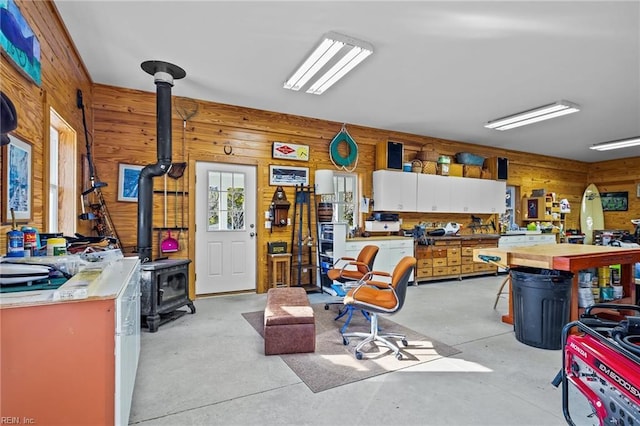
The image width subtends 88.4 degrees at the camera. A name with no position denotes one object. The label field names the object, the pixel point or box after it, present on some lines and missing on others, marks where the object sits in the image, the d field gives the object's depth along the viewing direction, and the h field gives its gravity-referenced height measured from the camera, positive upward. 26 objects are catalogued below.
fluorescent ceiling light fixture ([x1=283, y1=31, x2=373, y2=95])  3.15 +1.67
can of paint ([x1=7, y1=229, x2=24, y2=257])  1.87 -0.16
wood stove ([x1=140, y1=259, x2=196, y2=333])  3.44 -0.83
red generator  1.36 -0.70
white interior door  4.93 -0.19
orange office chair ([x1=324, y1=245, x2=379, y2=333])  4.14 -0.72
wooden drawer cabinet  6.13 -0.82
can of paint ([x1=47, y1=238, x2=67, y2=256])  2.22 -0.22
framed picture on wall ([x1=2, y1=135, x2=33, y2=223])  1.93 +0.22
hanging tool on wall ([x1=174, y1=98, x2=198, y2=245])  4.73 +1.44
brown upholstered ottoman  2.90 -1.03
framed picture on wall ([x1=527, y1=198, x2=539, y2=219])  8.02 +0.20
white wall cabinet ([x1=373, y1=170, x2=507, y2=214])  6.08 +0.46
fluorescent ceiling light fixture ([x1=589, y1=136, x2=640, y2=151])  6.80 +1.57
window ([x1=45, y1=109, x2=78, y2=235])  3.31 +0.40
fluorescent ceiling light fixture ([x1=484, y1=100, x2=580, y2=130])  4.85 +1.62
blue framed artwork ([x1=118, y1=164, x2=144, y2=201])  4.37 +0.45
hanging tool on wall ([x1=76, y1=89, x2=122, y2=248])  3.71 +0.13
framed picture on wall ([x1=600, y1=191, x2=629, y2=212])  8.74 +0.42
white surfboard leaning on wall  9.01 +0.09
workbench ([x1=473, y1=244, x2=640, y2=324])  3.11 -0.43
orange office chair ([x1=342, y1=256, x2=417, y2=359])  2.89 -0.77
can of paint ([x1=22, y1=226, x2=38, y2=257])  2.04 -0.16
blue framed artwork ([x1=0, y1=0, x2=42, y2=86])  1.81 +1.06
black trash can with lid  3.09 -0.87
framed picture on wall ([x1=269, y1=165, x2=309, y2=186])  5.34 +0.67
